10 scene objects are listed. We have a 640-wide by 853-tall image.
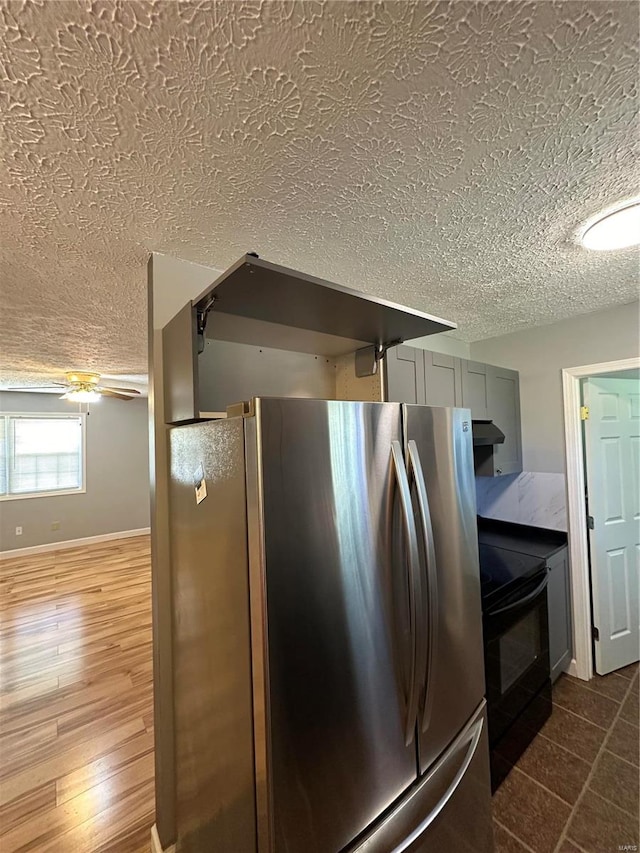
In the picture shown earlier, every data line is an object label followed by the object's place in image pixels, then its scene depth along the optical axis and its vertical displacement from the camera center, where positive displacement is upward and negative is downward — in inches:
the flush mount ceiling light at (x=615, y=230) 46.4 +29.1
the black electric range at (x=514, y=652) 62.5 -46.3
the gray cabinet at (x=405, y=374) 65.9 +11.8
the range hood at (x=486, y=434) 84.6 -1.1
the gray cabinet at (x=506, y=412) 94.2 +5.0
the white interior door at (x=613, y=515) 91.8 -25.3
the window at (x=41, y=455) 201.6 -8.4
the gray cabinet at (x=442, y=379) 75.4 +12.1
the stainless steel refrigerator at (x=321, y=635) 29.6 -20.5
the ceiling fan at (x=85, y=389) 149.0 +23.8
